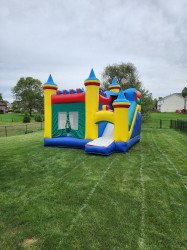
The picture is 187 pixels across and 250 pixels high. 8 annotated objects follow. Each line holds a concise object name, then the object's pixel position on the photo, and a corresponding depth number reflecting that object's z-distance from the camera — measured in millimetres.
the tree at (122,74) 33344
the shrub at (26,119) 32638
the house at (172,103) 60938
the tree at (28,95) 52531
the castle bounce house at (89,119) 8852
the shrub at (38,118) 35231
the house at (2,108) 69644
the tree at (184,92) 56675
